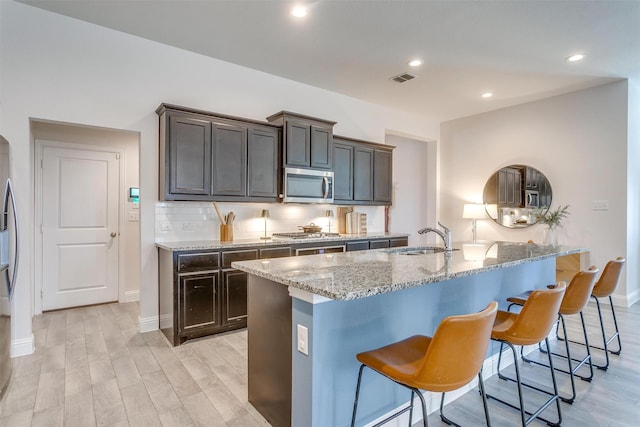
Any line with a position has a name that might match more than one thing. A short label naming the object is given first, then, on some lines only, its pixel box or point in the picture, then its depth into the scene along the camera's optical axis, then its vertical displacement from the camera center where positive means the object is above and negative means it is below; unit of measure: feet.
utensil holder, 12.68 -0.71
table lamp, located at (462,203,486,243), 18.02 +0.07
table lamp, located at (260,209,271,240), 13.76 -0.06
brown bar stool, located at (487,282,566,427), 5.94 -1.91
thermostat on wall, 15.31 +0.86
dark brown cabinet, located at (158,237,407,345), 10.26 -2.44
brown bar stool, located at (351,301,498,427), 4.31 -1.90
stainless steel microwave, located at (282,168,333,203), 13.46 +1.12
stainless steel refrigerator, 7.61 -1.08
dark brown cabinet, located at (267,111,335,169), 13.35 +2.93
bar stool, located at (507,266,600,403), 7.58 -1.81
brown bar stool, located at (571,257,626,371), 9.14 -1.80
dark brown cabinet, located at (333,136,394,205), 15.53 +1.98
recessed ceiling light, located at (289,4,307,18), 9.59 +5.71
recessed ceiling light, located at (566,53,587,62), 12.18 +5.55
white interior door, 13.71 -0.54
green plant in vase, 15.44 -0.35
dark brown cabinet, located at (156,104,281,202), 10.98 +1.95
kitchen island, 5.24 -1.87
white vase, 15.31 -1.01
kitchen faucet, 8.97 -0.64
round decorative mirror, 16.90 +0.90
